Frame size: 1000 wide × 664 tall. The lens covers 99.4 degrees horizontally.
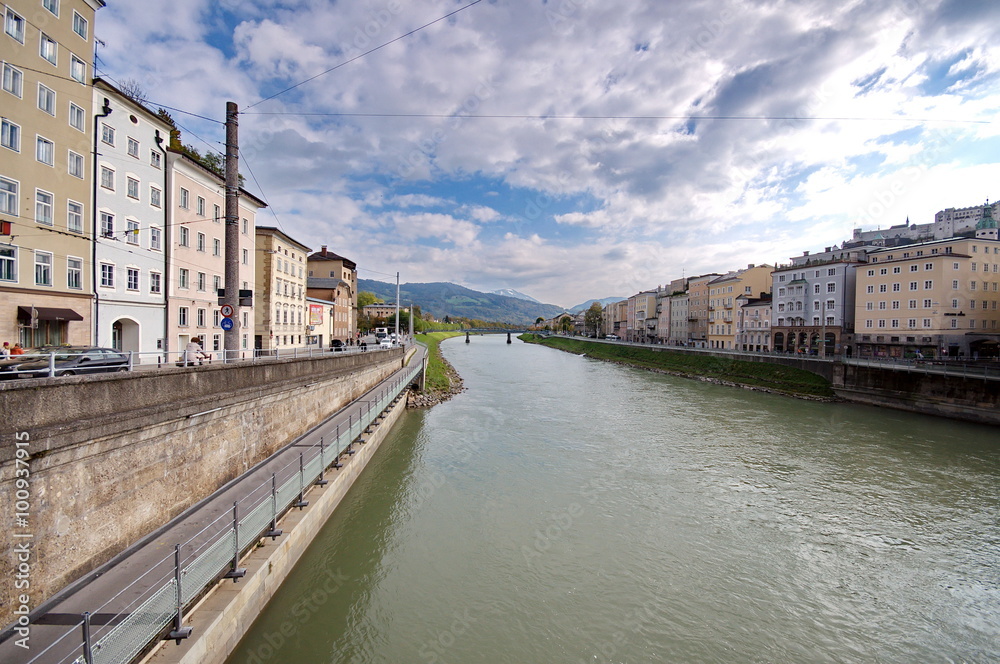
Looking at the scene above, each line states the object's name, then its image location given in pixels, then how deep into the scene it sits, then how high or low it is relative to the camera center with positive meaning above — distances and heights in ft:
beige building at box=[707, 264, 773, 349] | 216.54 +19.45
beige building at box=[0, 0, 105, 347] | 43.91 +16.19
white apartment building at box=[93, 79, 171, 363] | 55.47 +13.45
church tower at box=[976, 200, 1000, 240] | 150.10 +39.60
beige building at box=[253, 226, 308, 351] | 100.94 +8.26
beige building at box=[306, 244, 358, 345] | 162.30 +14.66
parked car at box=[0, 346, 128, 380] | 31.99 -3.29
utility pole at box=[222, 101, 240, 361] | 42.70 +10.22
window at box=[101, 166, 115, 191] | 55.16 +18.60
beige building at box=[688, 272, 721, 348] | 243.60 +12.72
